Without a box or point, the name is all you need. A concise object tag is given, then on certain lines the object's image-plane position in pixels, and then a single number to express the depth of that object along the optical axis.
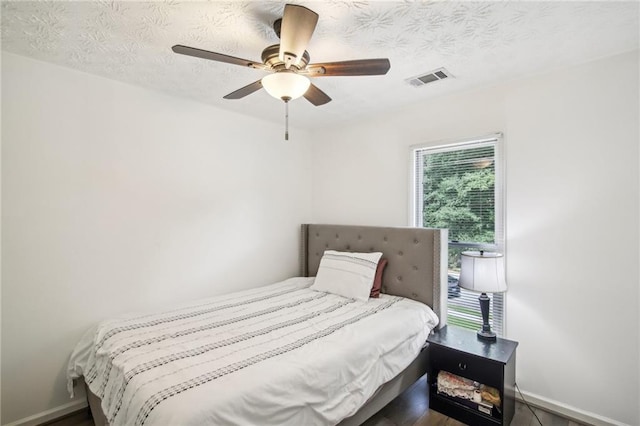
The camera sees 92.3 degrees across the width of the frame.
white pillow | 2.66
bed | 1.31
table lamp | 2.20
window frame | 2.45
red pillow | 2.69
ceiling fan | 1.42
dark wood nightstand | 1.99
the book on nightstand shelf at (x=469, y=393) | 2.01
